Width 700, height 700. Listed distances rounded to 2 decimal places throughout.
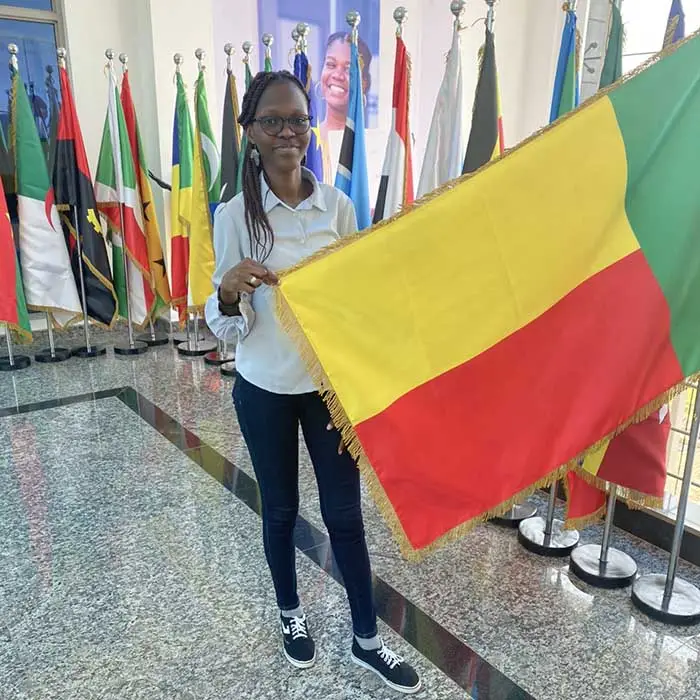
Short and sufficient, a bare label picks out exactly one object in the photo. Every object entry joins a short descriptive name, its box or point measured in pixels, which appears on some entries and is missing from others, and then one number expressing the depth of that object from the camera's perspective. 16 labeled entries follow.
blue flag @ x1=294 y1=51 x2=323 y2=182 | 3.39
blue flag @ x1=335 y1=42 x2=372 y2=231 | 3.29
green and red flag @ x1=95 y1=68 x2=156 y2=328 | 4.20
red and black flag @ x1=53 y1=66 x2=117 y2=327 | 4.10
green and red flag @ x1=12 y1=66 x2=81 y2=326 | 3.99
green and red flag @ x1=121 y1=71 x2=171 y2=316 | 4.29
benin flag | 1.32
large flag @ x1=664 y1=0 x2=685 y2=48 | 2.06
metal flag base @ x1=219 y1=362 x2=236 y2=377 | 4.17
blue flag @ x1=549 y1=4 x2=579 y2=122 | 2.40
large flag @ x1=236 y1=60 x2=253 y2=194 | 3.63
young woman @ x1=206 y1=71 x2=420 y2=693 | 1.43
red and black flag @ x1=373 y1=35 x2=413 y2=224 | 3.14
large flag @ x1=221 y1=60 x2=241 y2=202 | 3.85
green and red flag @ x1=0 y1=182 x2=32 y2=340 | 3.93
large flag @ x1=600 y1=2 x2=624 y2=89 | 2.20
